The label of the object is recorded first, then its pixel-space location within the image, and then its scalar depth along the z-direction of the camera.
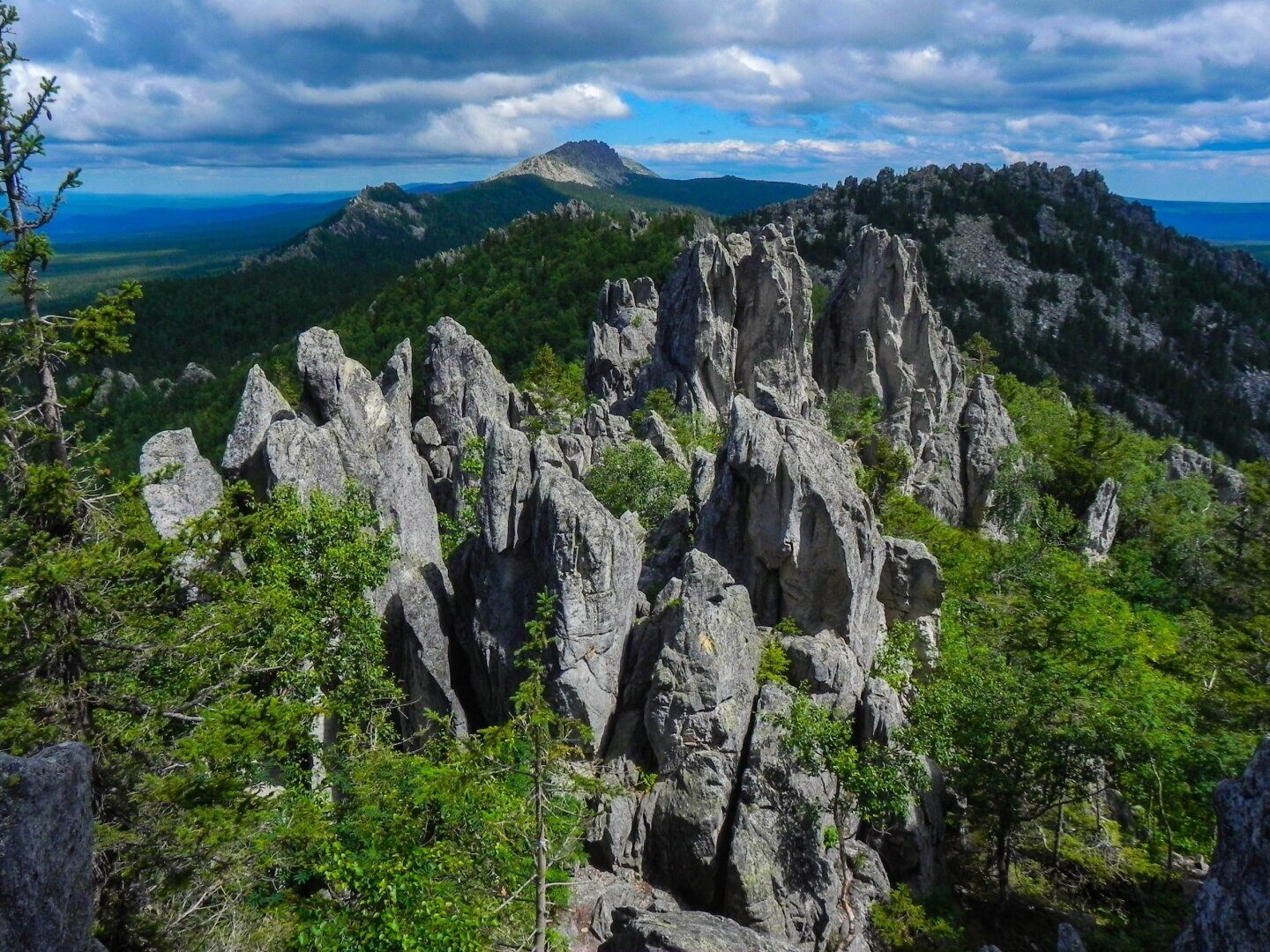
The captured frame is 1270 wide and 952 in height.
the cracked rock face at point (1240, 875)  11.67
